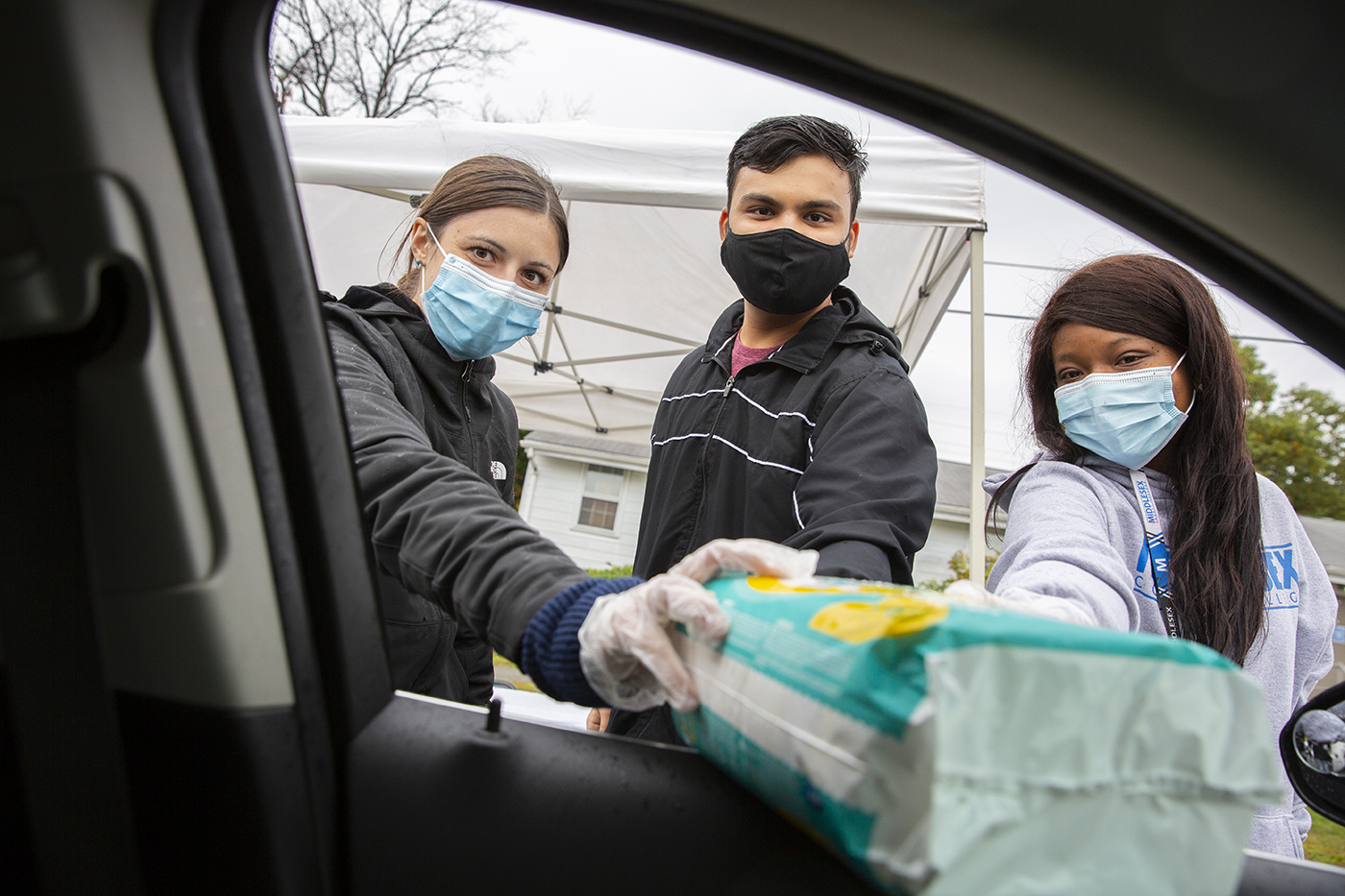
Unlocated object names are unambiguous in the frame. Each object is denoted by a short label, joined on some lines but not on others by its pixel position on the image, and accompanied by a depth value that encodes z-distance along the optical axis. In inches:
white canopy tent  173.0
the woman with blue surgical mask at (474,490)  30.7
